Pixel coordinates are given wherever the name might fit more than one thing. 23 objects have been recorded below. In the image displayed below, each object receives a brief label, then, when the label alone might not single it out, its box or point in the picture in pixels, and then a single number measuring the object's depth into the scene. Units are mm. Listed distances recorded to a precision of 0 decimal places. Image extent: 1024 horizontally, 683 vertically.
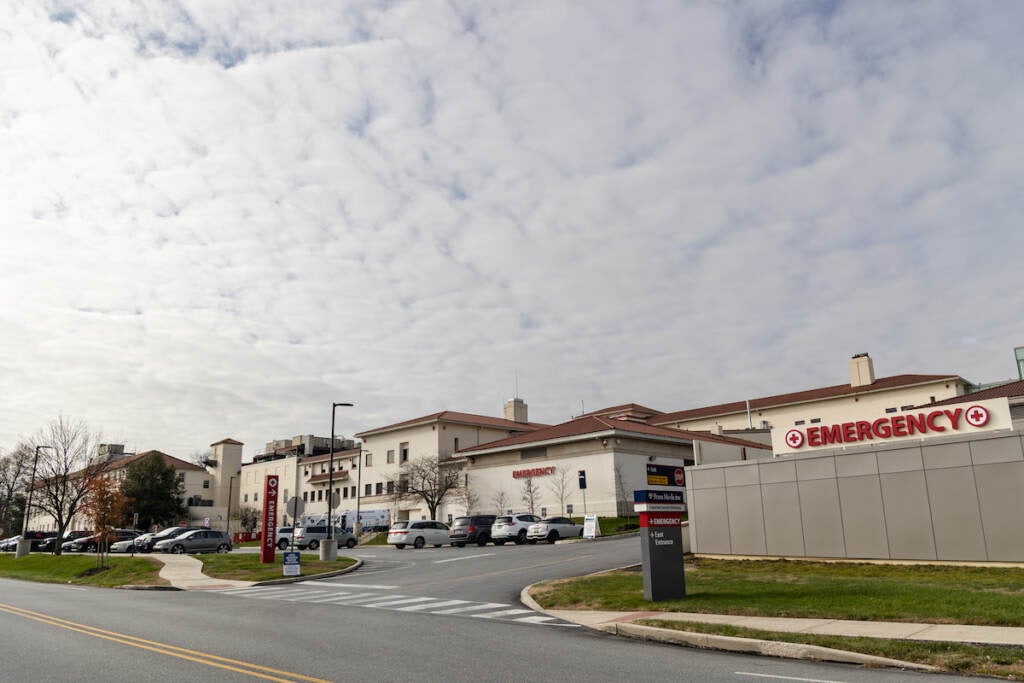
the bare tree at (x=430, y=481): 68375
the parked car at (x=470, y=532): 42500
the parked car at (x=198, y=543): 46031
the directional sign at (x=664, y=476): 17109
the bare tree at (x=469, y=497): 65312
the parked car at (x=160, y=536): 50406
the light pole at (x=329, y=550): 33344
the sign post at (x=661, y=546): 15984
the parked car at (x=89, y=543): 56688
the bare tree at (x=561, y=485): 57250
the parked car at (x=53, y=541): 59056
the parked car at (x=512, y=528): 41594
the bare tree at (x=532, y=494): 59428
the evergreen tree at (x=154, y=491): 91188
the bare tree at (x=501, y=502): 62500
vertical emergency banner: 33719
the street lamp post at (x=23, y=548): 50656
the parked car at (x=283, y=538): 50856
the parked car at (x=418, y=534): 45094
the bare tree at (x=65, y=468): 51594
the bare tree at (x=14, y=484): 71188
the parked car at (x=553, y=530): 40812
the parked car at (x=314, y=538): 49094
